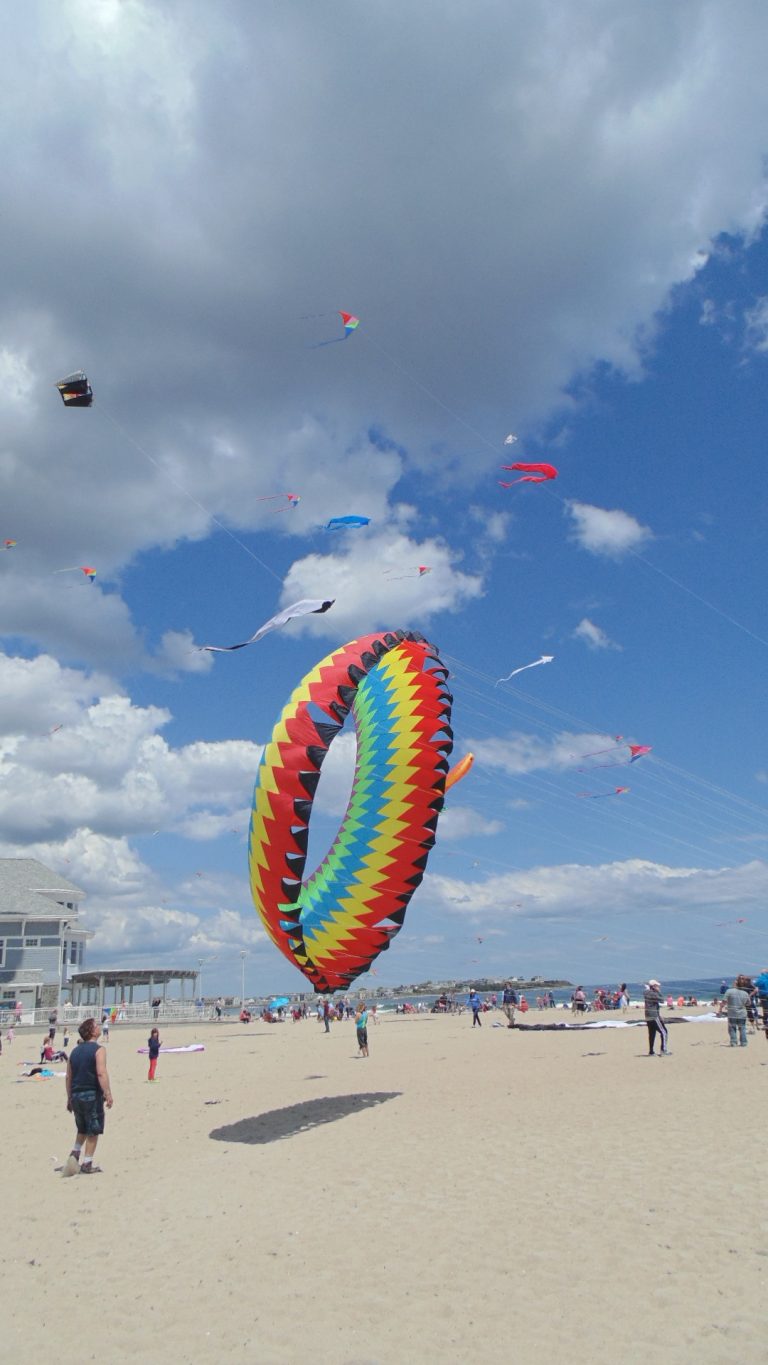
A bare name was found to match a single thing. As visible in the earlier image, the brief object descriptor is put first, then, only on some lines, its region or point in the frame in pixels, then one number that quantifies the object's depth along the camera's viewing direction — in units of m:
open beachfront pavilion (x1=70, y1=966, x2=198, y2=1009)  48.94
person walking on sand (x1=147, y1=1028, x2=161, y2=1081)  18.19
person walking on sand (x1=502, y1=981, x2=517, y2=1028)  29.42
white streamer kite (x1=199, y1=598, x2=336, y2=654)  11.70
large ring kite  9.91
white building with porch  44.66
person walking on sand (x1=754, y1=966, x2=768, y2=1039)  19.15
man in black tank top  8.77
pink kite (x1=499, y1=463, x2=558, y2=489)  16.95
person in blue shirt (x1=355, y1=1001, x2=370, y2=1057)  20.01
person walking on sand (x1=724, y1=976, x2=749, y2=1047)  17.02
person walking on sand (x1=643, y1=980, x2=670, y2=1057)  16.53
